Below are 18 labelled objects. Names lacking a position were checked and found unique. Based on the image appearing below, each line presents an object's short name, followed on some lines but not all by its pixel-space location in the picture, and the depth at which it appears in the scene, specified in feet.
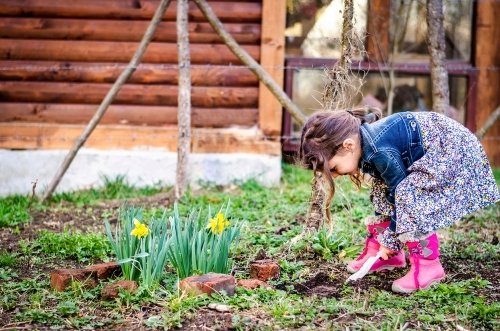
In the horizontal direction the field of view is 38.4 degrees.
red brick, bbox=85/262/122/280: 11.52
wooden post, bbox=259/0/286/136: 22.49
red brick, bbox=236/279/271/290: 11.44
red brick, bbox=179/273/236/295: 10.68
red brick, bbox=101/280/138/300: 10.73
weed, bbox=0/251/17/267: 13.20
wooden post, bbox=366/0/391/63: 24.47
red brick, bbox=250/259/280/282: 12.00
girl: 11.53
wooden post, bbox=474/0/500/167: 24.75
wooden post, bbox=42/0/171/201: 19.31
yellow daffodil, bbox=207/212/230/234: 11.31
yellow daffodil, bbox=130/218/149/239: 10.88
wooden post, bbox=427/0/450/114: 17.81
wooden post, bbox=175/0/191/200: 19.51
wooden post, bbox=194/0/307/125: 18.02
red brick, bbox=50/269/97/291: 11.22
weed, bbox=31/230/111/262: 13.73
